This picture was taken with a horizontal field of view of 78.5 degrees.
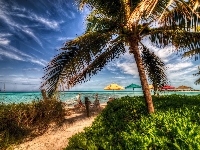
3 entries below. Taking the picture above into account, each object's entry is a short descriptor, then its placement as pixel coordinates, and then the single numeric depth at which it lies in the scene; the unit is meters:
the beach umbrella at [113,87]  13.62
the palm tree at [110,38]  3.88
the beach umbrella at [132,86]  13.30
